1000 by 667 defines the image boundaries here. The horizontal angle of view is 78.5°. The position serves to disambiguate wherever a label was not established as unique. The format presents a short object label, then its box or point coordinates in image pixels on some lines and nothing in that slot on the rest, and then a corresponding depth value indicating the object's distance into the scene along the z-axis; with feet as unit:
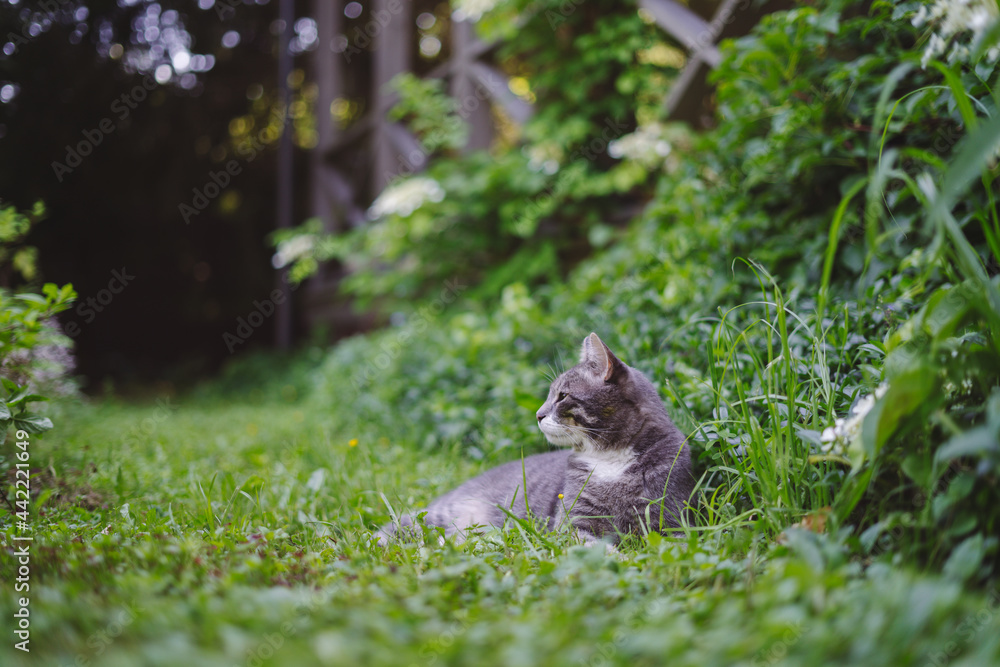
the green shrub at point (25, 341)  5.70
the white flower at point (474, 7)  13.62
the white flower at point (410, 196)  14.32
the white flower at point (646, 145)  11.87
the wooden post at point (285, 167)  23.91
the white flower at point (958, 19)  4.43
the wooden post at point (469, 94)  17.25
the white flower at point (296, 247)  16.53
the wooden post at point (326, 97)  23.70
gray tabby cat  5.72
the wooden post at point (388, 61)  20.03
